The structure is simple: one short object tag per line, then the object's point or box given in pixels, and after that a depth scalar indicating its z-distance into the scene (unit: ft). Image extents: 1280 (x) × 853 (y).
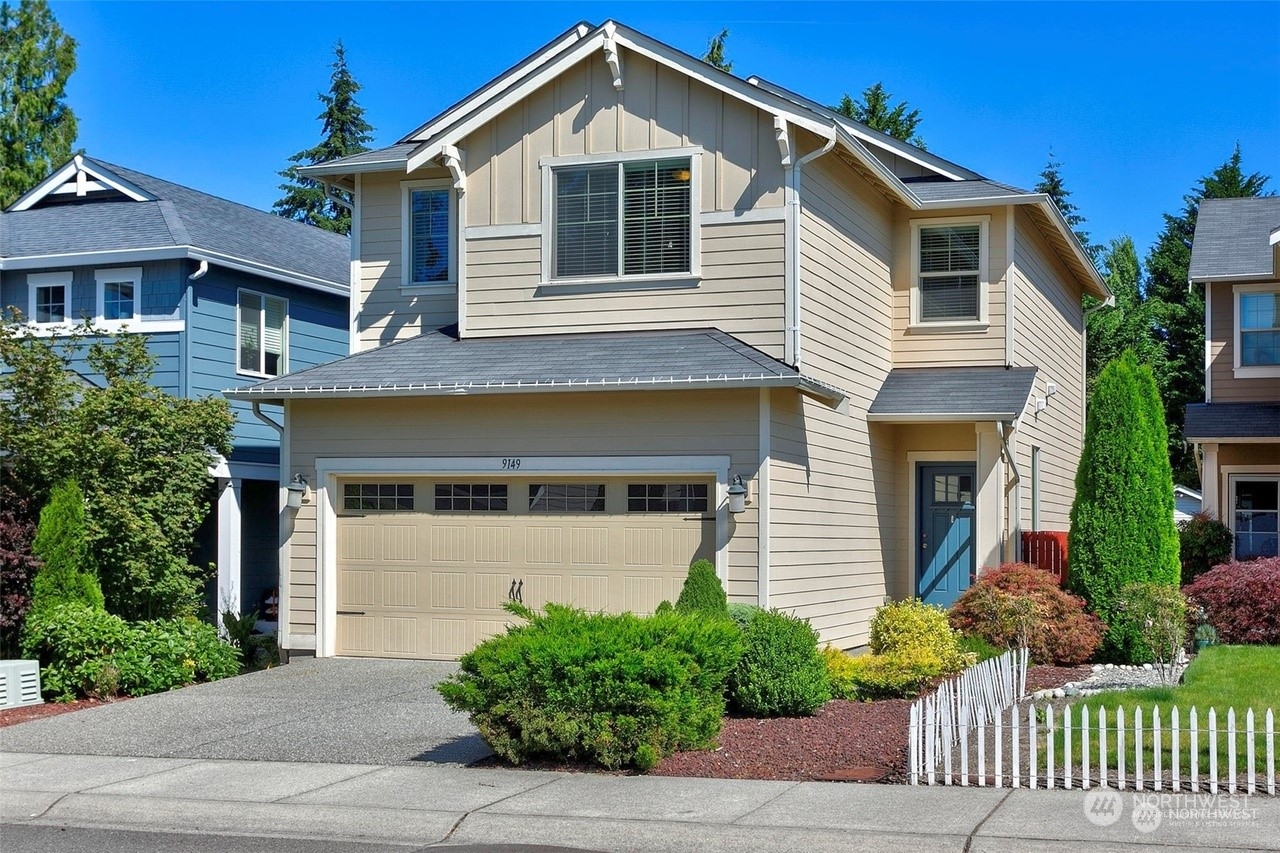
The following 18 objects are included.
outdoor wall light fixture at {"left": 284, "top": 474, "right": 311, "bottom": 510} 57.09
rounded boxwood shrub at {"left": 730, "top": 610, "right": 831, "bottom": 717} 43.11
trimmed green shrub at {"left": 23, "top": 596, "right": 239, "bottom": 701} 51.62
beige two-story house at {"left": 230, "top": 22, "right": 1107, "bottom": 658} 53.16
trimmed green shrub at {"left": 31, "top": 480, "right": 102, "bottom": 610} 53.62
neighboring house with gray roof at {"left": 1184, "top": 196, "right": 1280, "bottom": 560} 78.54
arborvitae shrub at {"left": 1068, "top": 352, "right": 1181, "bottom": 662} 56.13
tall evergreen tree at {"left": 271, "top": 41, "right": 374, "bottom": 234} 162.40
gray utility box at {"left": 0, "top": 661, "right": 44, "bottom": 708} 49.98
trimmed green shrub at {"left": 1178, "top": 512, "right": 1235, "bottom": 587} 71.41
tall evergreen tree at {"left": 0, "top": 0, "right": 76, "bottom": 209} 119.55
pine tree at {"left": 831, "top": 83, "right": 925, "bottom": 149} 135.23
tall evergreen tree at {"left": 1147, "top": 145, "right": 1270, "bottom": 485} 133.69
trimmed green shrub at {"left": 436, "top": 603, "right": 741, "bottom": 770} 35.55
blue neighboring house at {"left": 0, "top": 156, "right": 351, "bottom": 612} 70.54
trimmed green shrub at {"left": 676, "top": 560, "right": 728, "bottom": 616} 47.78
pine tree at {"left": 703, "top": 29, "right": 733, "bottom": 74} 132.46
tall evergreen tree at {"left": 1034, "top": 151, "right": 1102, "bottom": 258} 157.07
